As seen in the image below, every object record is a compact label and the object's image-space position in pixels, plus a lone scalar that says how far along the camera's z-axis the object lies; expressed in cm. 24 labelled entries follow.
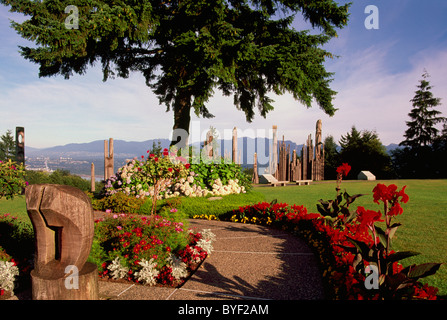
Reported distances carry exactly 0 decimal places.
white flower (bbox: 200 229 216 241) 492
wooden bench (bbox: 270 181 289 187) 1832
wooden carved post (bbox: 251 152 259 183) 2020
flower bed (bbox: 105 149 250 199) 936
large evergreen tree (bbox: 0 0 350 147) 1054
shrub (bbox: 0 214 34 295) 341
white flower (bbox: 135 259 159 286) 362
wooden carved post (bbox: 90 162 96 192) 1922
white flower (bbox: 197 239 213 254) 441
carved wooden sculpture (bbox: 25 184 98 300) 258
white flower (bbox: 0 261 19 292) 338
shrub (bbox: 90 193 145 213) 808
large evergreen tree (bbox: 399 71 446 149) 3041
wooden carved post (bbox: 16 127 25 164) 1404
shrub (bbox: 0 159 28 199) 545
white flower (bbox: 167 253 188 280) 375
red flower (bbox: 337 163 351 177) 504
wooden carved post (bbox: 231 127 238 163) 1742
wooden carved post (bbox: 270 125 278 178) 2053
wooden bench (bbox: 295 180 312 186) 1858
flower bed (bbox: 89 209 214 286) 375
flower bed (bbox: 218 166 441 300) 245
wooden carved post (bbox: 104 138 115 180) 1607
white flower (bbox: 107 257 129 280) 372
